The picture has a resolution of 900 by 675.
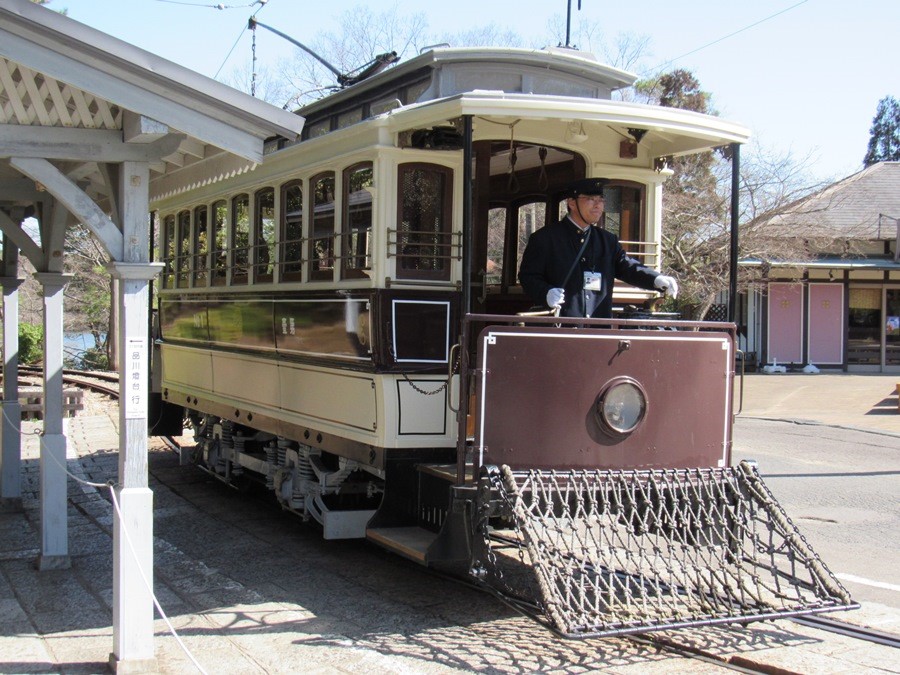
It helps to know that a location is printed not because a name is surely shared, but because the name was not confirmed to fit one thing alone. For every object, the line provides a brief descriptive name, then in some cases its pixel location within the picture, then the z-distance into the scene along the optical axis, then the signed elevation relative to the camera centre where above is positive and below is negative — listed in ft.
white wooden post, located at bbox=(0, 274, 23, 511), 32.35 -3.59
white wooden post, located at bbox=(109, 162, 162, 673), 18.07 -2.68
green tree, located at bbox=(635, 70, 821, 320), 78.89 +6.59
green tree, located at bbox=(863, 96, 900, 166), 178.50 +31.83
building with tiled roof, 89.56 +0.03
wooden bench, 49.37 -4.82
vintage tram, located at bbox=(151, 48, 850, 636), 19.77 -1.05
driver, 23.22 +1.08
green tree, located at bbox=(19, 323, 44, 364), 101.14 -3.93
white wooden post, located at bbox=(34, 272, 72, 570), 25.46 -3.97
